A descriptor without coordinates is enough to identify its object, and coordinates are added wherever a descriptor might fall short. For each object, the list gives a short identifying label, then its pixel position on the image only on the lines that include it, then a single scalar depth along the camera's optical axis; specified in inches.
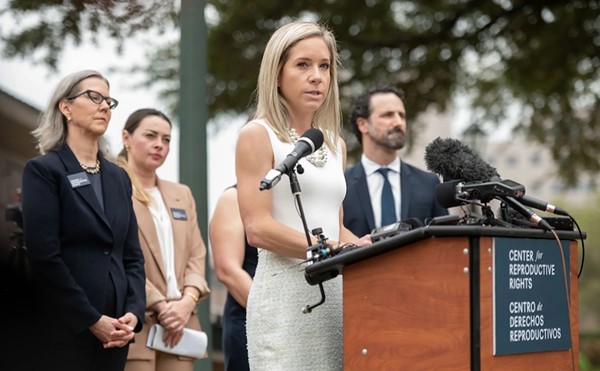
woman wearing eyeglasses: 359.3
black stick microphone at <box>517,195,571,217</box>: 289.0
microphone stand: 287.7
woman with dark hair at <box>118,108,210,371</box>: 448.1
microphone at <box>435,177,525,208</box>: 278.1
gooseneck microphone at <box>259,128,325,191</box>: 278.7
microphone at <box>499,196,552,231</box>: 276.7
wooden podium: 255.8
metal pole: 532.4
